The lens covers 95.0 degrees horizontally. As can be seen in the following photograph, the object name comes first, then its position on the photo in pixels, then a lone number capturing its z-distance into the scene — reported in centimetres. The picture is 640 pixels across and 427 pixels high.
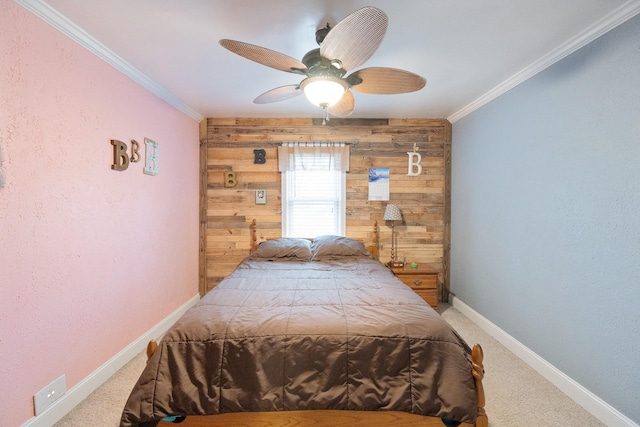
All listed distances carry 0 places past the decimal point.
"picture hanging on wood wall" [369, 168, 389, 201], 377
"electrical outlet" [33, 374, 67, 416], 162
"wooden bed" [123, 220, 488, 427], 145
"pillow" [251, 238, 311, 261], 325
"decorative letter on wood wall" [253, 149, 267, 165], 373
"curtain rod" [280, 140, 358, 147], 369
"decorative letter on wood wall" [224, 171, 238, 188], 373
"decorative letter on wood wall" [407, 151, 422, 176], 374
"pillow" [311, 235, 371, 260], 330
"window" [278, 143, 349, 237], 378
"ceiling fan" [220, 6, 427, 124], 131
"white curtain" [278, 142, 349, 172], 370
